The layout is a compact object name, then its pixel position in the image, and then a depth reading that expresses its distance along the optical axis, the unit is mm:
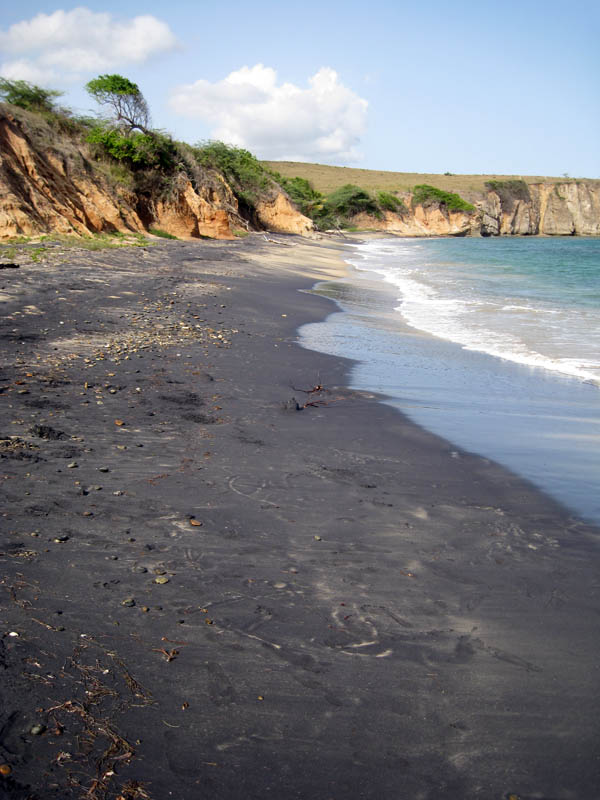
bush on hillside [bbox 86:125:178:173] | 25250
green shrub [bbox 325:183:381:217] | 66438
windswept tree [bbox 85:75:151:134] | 26531
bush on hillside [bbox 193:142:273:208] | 38219
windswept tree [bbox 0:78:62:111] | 22375
